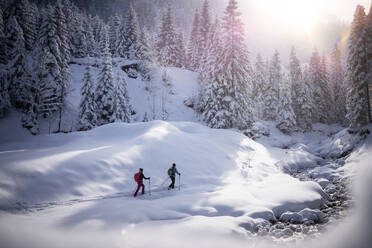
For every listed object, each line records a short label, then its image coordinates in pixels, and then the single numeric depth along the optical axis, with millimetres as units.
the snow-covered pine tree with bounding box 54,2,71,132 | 30389
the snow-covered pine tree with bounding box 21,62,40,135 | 28406
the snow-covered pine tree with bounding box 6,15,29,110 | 29205
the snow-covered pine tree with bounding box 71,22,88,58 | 51500
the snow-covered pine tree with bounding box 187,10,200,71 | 51156
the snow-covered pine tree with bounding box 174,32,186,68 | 54031
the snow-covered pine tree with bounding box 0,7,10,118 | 27875
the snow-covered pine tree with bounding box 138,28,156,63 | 45469
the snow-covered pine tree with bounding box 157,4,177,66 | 51969
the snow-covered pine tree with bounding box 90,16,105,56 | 62078
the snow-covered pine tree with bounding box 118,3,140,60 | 50312
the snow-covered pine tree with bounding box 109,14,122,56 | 56562
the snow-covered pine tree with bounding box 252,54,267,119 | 44519
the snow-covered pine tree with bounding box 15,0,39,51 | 36656
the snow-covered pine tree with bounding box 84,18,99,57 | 55469
